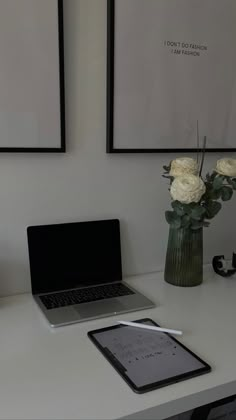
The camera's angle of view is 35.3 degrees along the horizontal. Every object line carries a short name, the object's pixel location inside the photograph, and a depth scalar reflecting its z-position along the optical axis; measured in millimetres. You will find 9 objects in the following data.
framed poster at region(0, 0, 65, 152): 1045
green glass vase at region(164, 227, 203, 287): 1274
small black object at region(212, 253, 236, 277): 1396
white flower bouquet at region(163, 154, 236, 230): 1143
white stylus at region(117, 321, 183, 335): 965
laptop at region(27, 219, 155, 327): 1108
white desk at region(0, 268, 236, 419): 713
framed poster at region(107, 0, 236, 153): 1194
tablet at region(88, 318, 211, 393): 787
